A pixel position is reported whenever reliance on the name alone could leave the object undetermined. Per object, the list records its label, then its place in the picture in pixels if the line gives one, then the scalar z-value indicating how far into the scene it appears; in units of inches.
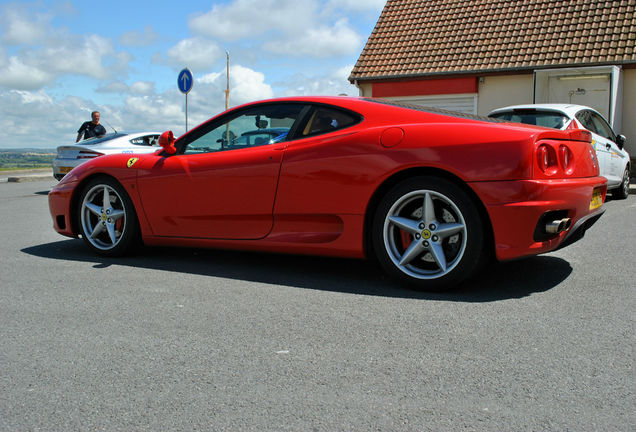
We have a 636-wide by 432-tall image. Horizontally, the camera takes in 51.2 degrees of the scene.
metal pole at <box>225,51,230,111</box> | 1123.9
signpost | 565.0
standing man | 585.9
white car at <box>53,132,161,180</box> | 516.1
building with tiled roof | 635.5
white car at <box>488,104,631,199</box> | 364.2
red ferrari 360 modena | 156.1
